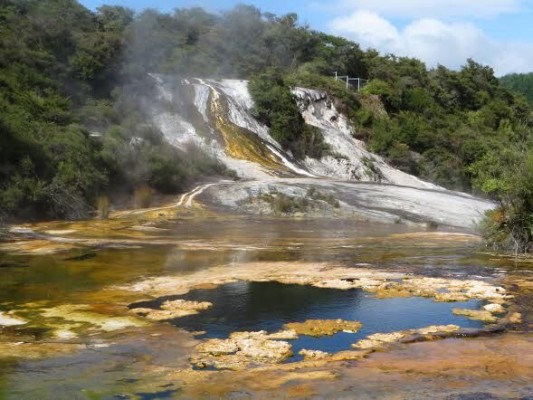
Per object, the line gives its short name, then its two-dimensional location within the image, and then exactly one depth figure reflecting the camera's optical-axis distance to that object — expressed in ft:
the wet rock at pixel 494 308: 37.24
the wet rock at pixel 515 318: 34.99
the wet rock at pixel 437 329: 33.12
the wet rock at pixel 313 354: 28.73
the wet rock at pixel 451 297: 40.19
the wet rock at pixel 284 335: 32.01
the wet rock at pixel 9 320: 33.90
